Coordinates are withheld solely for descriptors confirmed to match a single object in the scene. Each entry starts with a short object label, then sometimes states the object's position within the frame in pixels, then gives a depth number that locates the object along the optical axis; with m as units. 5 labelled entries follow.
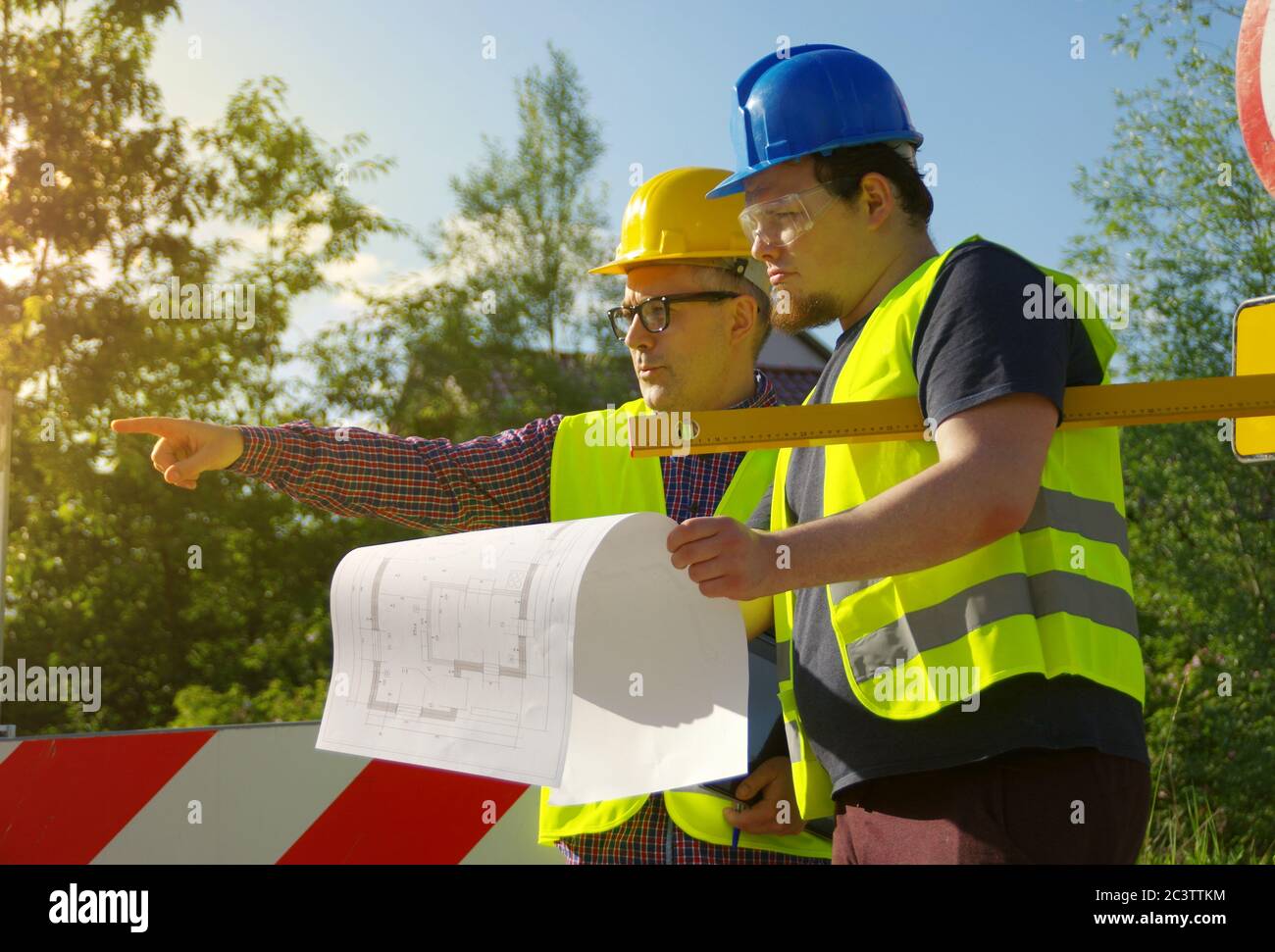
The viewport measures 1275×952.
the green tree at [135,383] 11.30
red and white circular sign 2.31
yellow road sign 2.26
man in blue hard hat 1.83
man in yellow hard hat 2.87
